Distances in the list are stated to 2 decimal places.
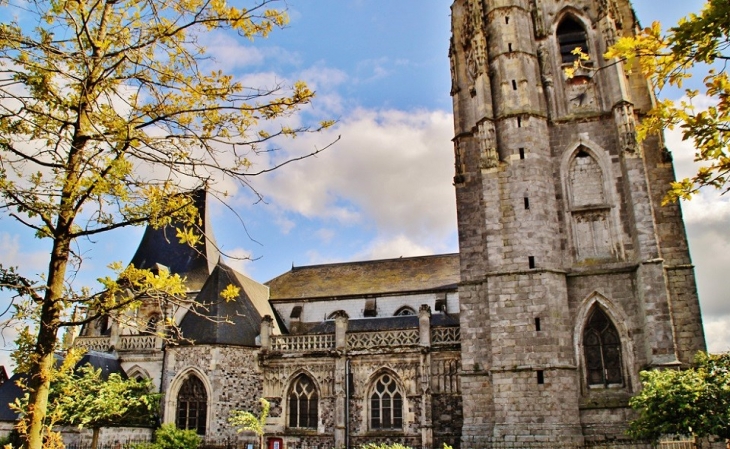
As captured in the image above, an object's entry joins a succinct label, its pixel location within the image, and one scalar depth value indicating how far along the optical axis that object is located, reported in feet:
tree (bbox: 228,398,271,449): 64.59
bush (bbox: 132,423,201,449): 66.23
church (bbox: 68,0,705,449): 58.54
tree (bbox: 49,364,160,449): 67.21
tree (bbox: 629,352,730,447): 44.09
